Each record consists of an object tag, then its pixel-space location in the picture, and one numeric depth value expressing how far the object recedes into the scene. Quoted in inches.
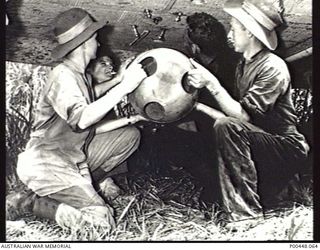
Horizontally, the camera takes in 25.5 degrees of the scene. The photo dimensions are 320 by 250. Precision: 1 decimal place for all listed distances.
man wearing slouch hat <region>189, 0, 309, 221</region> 151.3
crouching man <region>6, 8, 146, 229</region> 148.2
